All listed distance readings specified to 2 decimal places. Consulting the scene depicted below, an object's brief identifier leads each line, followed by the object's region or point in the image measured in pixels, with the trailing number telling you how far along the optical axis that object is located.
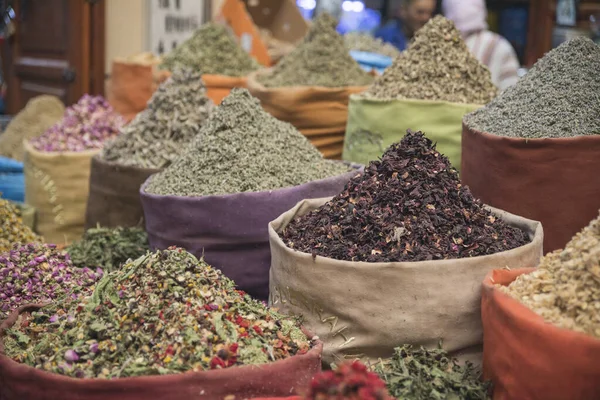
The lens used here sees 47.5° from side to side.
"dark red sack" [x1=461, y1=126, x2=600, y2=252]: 1.57
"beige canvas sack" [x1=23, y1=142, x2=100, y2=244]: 2.58
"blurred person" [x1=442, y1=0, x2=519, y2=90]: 3.81
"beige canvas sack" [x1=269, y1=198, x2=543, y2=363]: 1.29
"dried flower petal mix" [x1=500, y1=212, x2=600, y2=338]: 1.07
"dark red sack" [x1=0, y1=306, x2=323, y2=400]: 1.14
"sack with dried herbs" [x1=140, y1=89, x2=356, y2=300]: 1.74
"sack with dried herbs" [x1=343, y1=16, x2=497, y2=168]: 2.06
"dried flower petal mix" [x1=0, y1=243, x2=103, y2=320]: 1.56
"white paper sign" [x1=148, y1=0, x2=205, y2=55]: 4.73
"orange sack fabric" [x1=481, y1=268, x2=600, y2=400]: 1.05
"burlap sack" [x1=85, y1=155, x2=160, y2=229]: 2.18
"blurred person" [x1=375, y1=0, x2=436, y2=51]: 4.79
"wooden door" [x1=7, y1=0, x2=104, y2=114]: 4.32
